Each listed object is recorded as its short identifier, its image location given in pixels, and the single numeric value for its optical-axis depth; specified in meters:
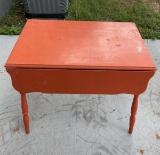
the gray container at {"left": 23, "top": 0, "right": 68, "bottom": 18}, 3.45
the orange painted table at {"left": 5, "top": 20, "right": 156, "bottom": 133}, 1.58
